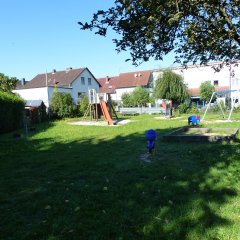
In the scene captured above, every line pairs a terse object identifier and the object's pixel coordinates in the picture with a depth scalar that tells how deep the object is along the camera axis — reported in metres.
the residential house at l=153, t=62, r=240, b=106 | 37.63
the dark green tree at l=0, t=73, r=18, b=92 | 25.05
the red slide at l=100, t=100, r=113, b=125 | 17.58
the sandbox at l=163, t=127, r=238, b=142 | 8.89
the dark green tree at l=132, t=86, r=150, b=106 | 36.31
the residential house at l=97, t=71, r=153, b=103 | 46.01
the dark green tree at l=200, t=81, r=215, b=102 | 33.96
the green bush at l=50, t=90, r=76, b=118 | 24.52
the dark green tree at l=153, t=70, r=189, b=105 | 29.25
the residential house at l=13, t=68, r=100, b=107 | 37.74
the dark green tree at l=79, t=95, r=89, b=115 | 26.10
